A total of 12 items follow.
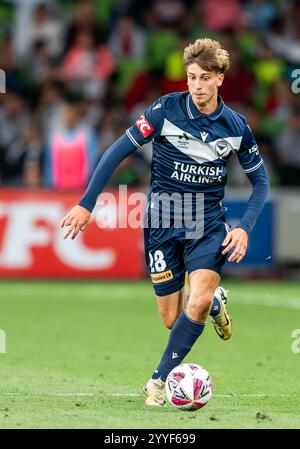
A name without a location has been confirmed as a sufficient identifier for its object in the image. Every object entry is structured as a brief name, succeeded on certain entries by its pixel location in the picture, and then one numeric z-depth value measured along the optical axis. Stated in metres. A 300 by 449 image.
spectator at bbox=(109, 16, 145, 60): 18.75
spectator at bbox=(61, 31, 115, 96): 18.34
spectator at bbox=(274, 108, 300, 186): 17.62
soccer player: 7.41
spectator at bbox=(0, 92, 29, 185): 16.64
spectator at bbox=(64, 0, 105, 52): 18.53
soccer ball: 7.07
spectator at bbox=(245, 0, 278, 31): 19.64
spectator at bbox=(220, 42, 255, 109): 17.88
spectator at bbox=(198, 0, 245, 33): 19.17
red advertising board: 15.75
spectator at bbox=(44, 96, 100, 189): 15.87
